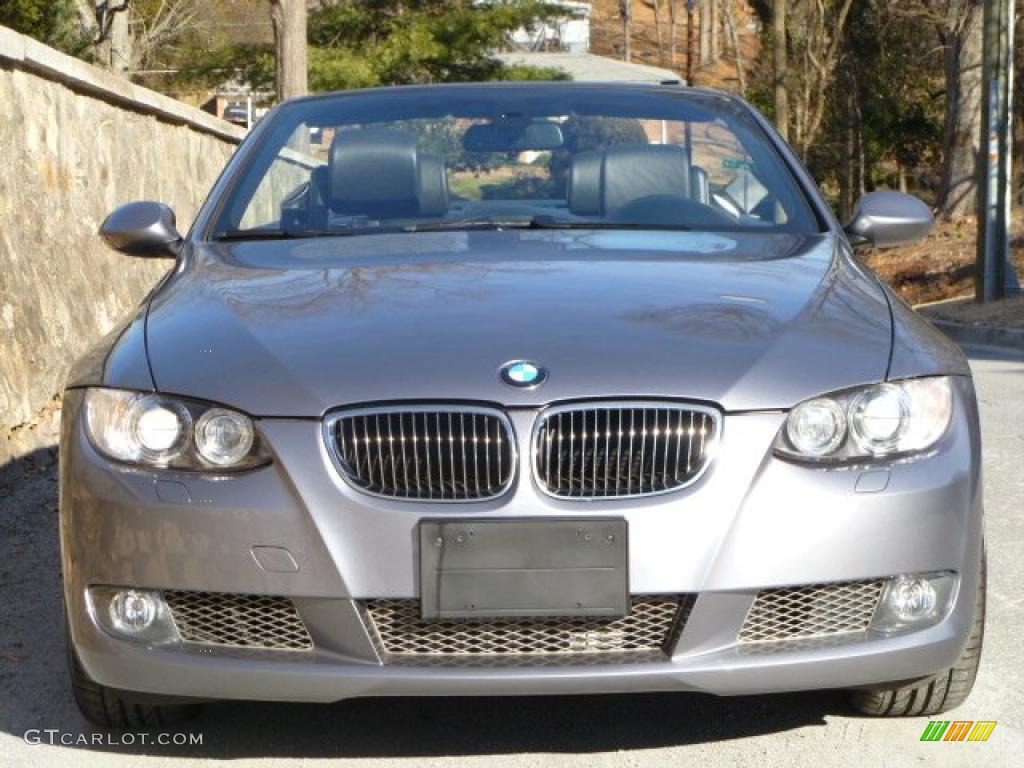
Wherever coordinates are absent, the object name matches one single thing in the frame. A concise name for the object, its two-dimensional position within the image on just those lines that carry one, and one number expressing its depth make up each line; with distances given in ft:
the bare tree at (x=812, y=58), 136.36
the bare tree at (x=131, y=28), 142.10
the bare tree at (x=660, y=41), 305.04
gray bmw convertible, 11.70
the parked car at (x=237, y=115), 190.19
